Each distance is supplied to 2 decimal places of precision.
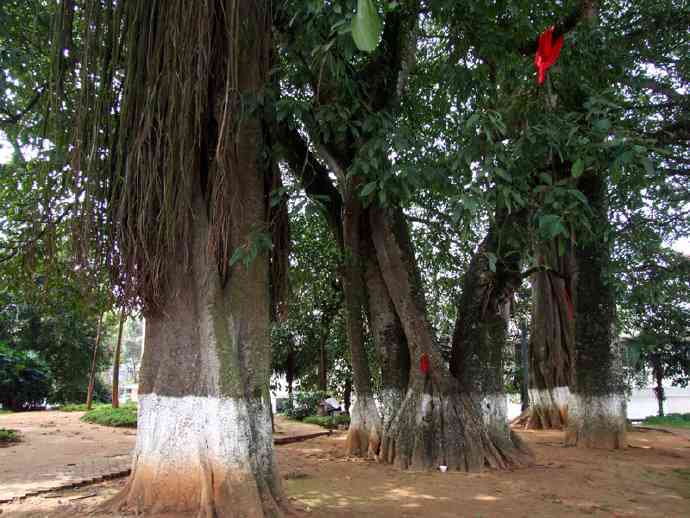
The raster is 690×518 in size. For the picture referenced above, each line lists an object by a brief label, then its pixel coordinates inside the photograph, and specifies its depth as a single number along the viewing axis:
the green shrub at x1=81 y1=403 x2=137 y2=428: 11.81
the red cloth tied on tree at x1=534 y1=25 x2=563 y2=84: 4.43
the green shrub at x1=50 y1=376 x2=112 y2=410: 20.45
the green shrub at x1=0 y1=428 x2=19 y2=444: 8.98
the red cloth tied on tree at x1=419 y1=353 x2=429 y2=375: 7.29
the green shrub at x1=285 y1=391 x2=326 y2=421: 14.66
